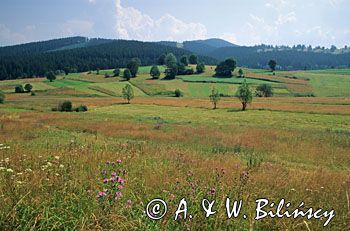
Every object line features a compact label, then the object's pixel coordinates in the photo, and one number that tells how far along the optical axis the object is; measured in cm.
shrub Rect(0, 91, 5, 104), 8699
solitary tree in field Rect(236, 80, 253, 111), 7131
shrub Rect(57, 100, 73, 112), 6938
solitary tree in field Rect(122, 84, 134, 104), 9056
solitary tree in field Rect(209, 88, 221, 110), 7662
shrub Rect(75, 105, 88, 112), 6968
